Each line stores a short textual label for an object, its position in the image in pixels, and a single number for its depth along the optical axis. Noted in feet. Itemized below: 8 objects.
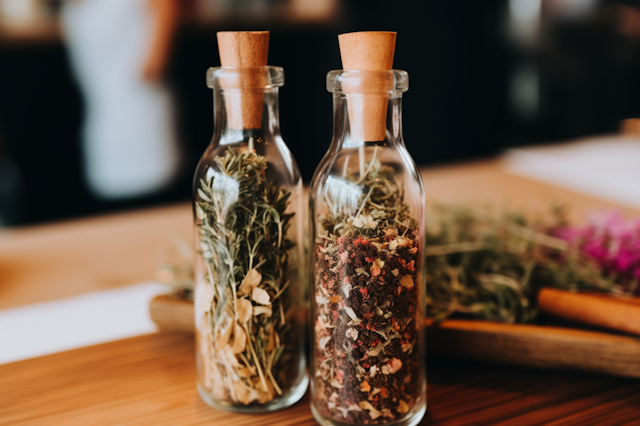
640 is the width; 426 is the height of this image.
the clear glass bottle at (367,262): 1.75
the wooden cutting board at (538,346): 2.06
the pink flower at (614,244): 2.43
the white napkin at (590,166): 4.90
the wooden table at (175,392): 1.96
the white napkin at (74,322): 2.54
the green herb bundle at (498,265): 2.35
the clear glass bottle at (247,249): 1.87
